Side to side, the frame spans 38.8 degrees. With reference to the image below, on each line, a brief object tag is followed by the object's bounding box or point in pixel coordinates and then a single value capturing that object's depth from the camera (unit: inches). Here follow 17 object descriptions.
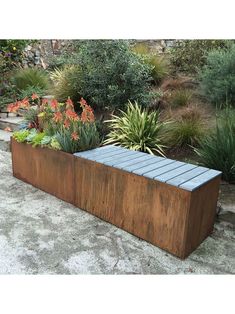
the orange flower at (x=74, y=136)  124.9
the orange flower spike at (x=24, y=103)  145.8
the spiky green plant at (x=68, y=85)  204.3
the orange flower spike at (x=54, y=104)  140.9
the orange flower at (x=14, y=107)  144.8
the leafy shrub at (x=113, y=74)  181.2
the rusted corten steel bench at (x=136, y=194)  96.4
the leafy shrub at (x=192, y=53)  224.1
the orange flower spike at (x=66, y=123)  132.0
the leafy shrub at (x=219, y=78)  175.8
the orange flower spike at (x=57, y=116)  136.0
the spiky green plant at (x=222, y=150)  125.7
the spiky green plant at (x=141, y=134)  154.1
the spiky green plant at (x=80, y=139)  129.0
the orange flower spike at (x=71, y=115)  132.5
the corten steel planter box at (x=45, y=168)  131.3
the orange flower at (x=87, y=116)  134.0
